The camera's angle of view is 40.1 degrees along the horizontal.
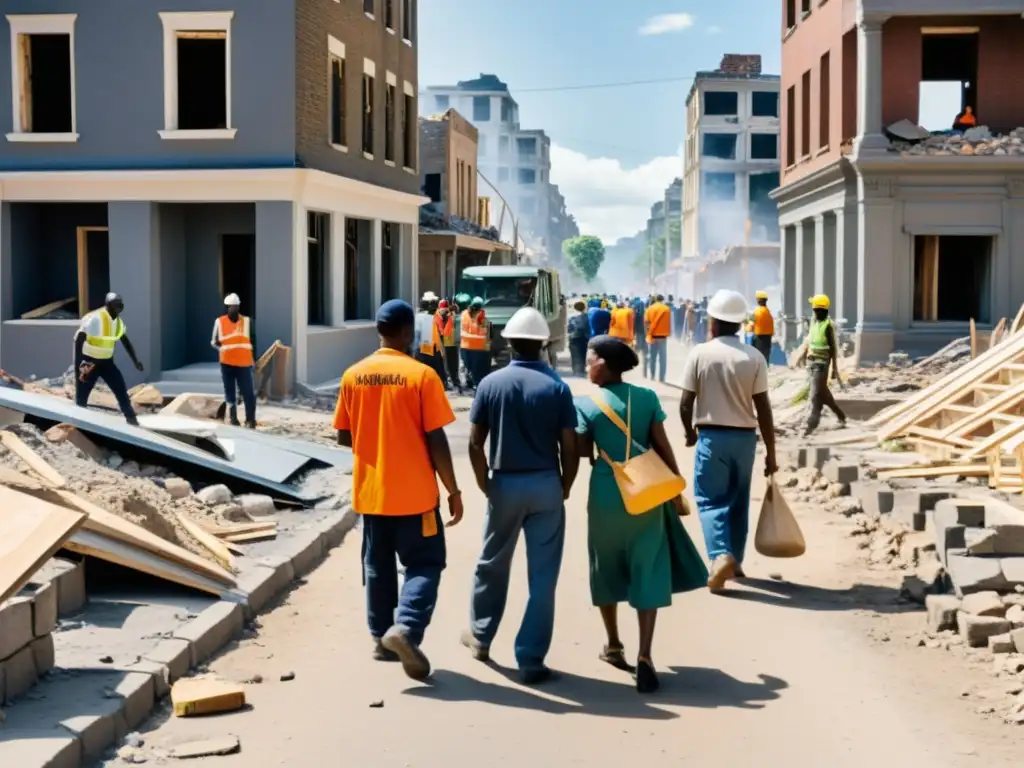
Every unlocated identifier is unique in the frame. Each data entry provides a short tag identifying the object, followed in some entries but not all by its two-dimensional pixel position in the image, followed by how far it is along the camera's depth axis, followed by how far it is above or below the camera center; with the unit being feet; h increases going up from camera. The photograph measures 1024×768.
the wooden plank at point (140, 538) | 25.72 -4.44
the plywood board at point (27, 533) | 19.71 -3.40
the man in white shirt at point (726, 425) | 29.63 -2.52
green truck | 98.94 +1.26
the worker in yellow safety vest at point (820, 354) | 53.83 -1.86
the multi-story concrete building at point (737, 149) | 271.49 +30.62
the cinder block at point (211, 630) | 23.84 -5.74
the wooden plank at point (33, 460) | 29.69 -3.46
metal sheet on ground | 39.58 -3.86
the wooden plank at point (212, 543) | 29.99 -5.24
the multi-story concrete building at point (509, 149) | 394.32 +45.87
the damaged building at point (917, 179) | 88.94 +8.20
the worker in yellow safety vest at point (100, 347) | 52.13 -1.56
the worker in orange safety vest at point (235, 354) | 57.41 -1.99
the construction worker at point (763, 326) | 80.48 -1.17
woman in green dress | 23.25 -3.72
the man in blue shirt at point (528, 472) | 23.07 -2.77
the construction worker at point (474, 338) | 78.02 -1.81
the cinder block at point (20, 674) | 19.75 -5.28
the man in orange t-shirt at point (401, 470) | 23.07 -2.72
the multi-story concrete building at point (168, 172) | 76.84 +7.33
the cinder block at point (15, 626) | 19.47 -4.53
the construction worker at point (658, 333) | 87.71 -1.73
